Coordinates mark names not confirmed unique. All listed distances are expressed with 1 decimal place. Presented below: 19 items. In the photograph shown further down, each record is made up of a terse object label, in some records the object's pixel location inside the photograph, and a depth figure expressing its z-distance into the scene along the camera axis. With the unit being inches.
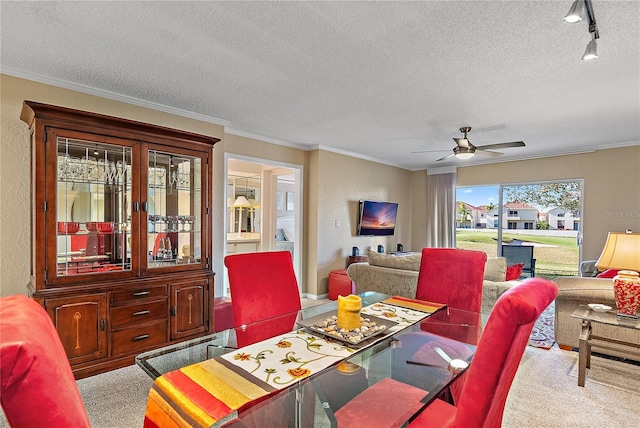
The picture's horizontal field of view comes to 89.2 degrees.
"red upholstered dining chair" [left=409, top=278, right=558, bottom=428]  34.2
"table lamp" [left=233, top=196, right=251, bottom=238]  267.6
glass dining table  43.7
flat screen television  240.0
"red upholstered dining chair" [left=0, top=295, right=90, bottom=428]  20.7
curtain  272.4
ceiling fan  155.5
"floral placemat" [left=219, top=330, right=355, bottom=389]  49.7
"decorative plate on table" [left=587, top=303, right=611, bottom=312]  106.4
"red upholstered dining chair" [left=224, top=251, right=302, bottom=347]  82.2
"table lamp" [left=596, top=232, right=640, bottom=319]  96.5
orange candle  65.7
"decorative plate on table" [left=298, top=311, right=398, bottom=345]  62.9
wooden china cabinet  96.4
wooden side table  96.2
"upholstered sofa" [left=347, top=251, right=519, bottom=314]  128.8
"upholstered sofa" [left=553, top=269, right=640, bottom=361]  111.8
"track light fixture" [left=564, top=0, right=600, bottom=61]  59.0
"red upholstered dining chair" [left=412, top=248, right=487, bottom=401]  97.0
